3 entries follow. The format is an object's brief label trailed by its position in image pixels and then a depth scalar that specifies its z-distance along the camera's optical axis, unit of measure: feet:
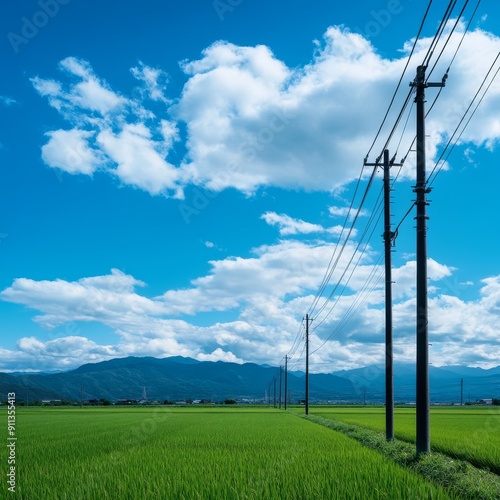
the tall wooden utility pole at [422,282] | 48.75
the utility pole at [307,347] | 186.14
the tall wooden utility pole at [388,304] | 67.83
